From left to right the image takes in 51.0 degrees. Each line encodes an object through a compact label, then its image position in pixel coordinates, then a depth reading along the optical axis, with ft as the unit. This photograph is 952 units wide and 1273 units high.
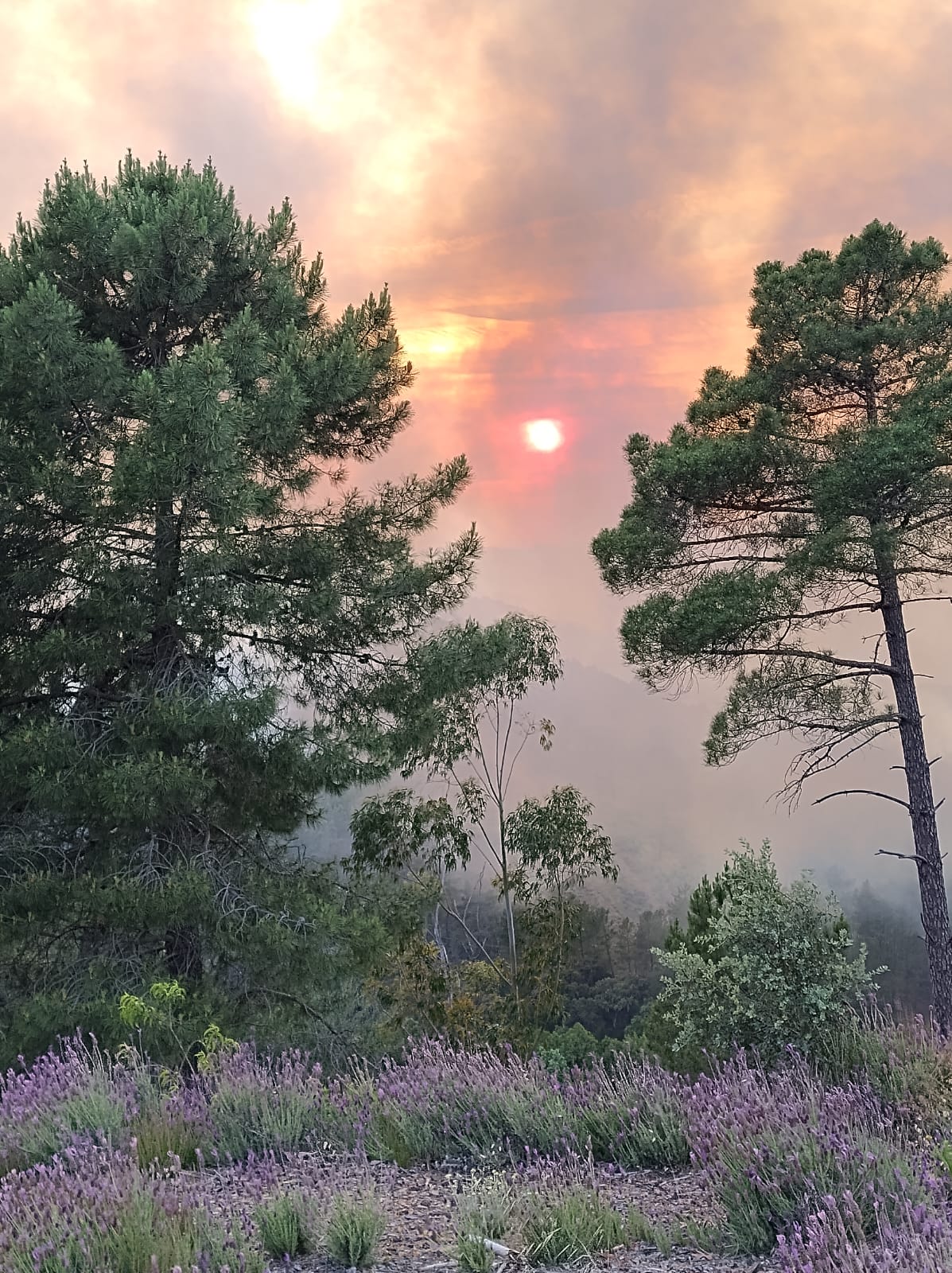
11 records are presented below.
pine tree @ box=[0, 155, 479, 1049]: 29.30
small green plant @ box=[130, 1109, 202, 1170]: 13.55
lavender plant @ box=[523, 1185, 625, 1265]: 10.46
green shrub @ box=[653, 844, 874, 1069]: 16.99
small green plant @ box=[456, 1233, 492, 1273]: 9.99
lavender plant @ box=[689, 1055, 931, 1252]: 10.62
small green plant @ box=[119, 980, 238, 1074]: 16.55
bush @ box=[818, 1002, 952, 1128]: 13.94
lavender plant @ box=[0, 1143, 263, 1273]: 9.56
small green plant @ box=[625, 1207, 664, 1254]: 11.03
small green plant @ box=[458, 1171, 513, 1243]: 10.48
